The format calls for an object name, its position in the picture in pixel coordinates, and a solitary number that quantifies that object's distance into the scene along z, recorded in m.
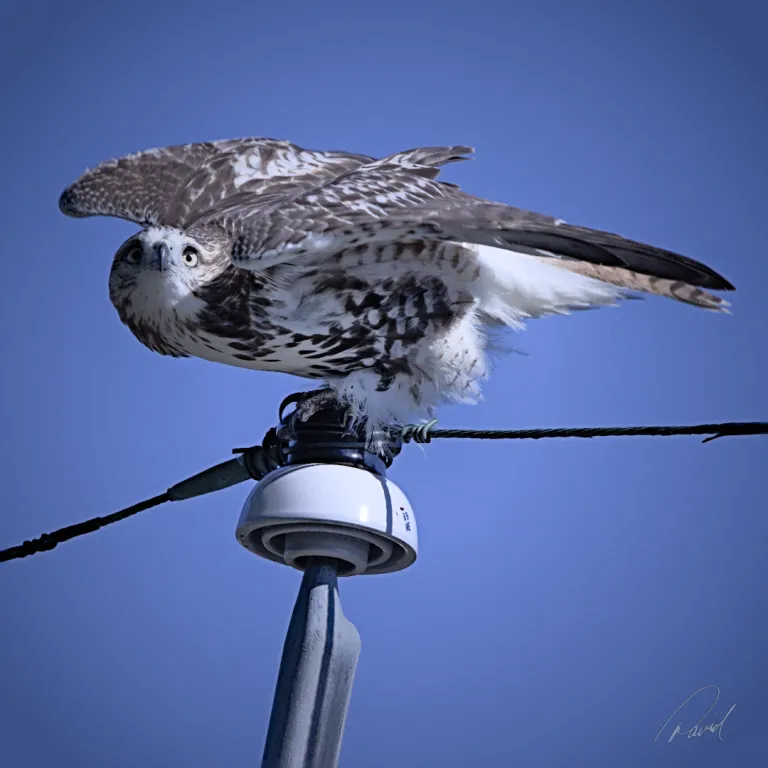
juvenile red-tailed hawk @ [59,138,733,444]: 8.20
